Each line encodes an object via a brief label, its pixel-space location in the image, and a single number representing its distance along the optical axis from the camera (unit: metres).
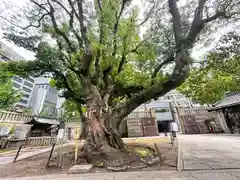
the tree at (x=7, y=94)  14.62
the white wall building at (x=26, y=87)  42.45
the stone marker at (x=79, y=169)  3.52
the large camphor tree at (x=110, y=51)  4.43
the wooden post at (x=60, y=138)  4.26
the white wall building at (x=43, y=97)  43.59
